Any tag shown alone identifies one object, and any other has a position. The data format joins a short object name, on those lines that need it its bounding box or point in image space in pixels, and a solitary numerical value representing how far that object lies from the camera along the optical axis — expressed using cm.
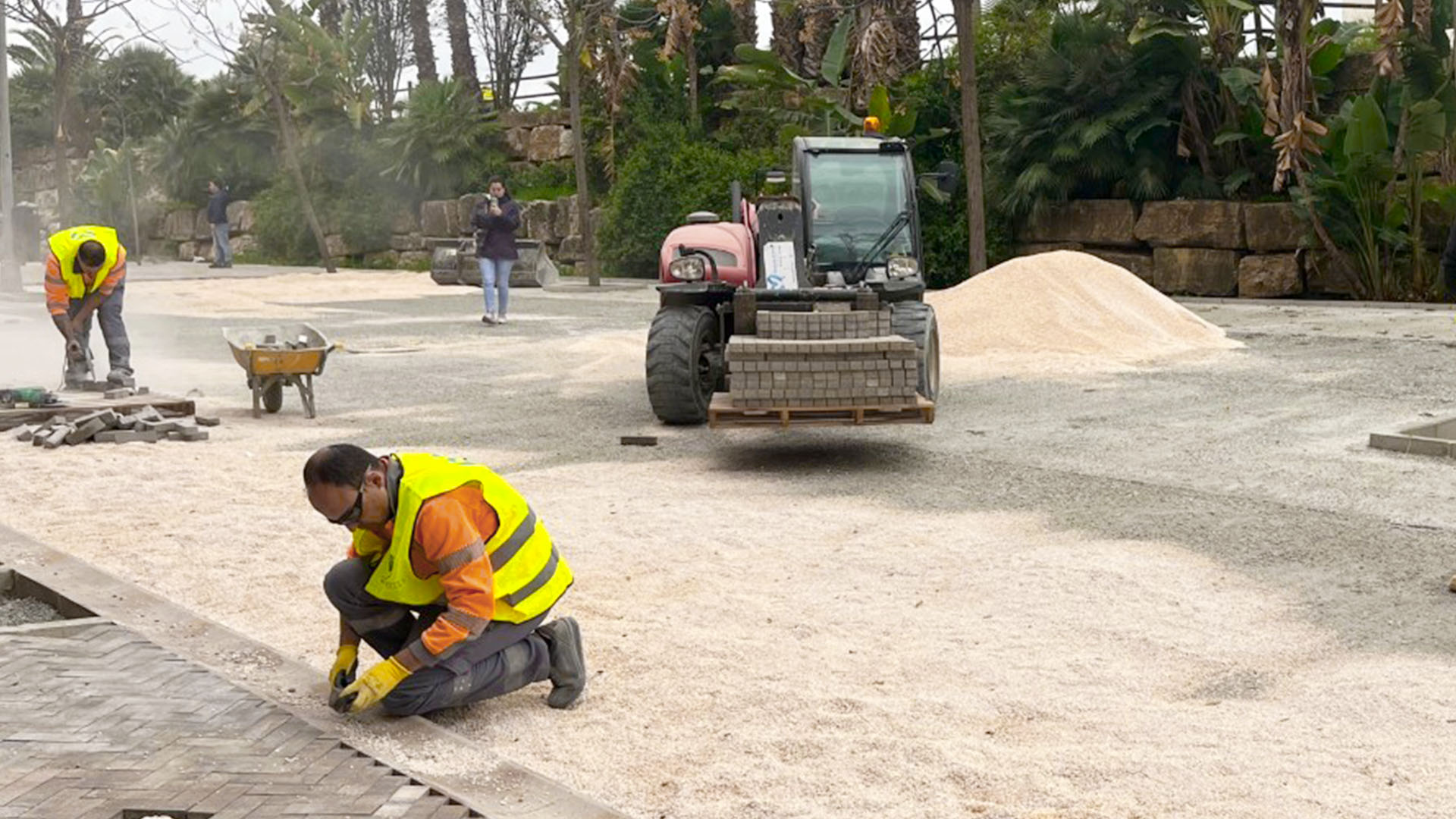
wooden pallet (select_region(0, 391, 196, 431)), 1347
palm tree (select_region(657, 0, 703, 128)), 3238
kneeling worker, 569
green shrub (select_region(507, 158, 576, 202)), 3775
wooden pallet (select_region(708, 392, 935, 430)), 1127
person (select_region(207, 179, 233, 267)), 3969
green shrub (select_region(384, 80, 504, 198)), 3906
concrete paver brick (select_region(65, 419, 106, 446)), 1267
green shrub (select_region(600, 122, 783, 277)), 3184
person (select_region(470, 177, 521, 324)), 2283
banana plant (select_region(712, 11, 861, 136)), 2755
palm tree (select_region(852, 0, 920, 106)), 2833
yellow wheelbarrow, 1391
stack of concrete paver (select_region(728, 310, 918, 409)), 1118
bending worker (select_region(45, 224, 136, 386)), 1430
